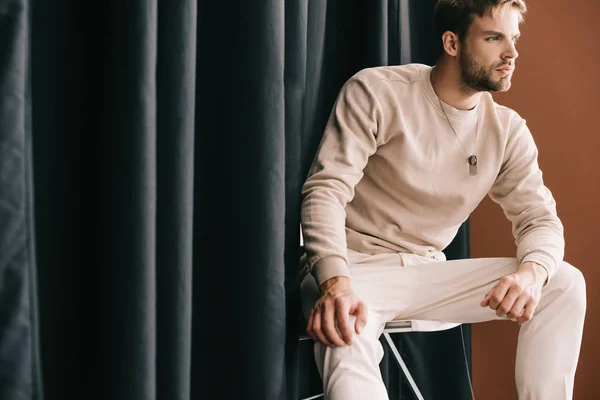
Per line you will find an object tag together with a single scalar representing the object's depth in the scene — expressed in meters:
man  3.15
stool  3.24
